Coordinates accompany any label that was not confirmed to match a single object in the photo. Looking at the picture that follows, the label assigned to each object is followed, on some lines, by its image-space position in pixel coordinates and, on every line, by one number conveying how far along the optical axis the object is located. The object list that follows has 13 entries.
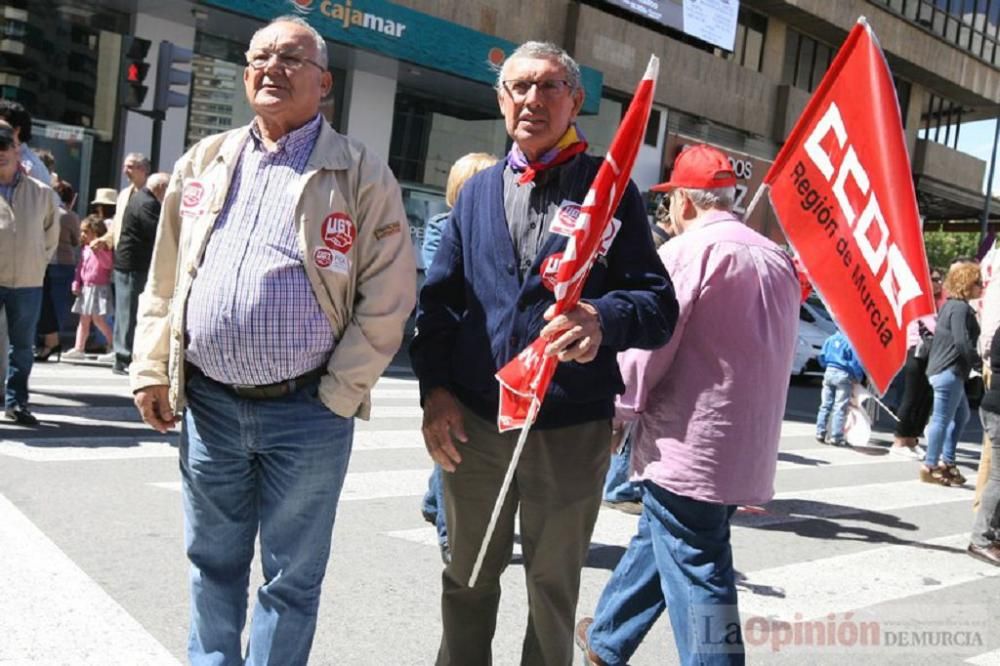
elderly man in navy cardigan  2.97
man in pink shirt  3.25
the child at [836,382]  10.74
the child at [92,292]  10.91
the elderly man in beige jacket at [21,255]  6.71
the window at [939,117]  36.44
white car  18.50
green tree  80.00
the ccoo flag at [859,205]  4.03
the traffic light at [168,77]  12.88
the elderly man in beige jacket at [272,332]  2.85
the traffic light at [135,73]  13.08
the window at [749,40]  27.88
